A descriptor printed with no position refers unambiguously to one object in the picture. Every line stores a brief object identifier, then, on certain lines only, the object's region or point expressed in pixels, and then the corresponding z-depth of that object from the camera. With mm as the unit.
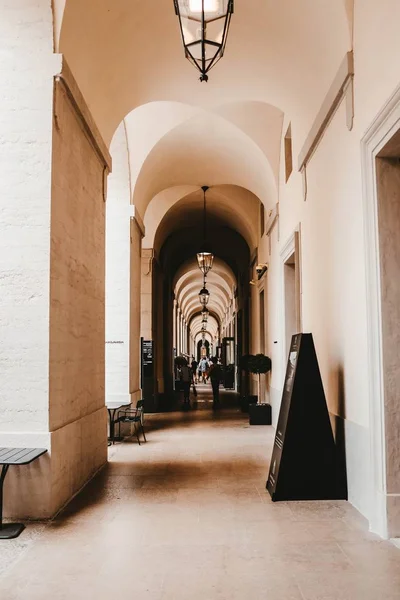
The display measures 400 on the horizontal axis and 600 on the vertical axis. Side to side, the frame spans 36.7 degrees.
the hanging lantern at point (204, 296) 24911
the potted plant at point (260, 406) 12227
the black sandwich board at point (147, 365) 14354
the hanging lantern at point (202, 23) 4004
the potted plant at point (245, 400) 14217
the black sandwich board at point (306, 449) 5793
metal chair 9320
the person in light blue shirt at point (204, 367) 31403
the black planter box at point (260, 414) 12250
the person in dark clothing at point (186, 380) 16750
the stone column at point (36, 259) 5258
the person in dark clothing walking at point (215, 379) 17547
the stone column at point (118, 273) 10680
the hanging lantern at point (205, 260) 16062
